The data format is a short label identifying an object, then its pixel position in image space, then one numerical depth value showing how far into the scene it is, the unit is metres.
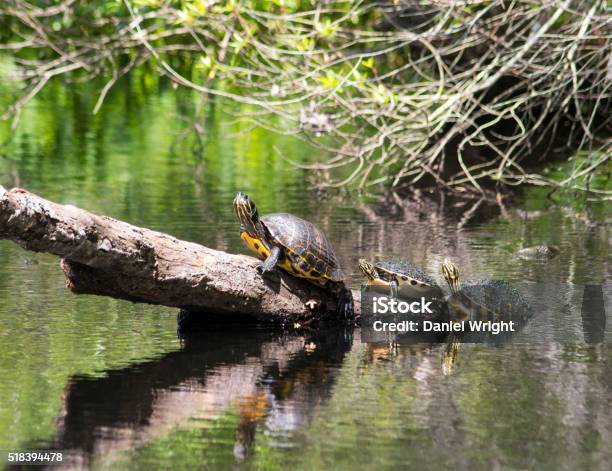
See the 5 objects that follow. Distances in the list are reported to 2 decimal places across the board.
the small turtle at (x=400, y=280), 16.70
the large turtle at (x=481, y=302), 16.69
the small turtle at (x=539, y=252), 21.89
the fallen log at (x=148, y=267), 13.25
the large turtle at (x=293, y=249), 16.14
